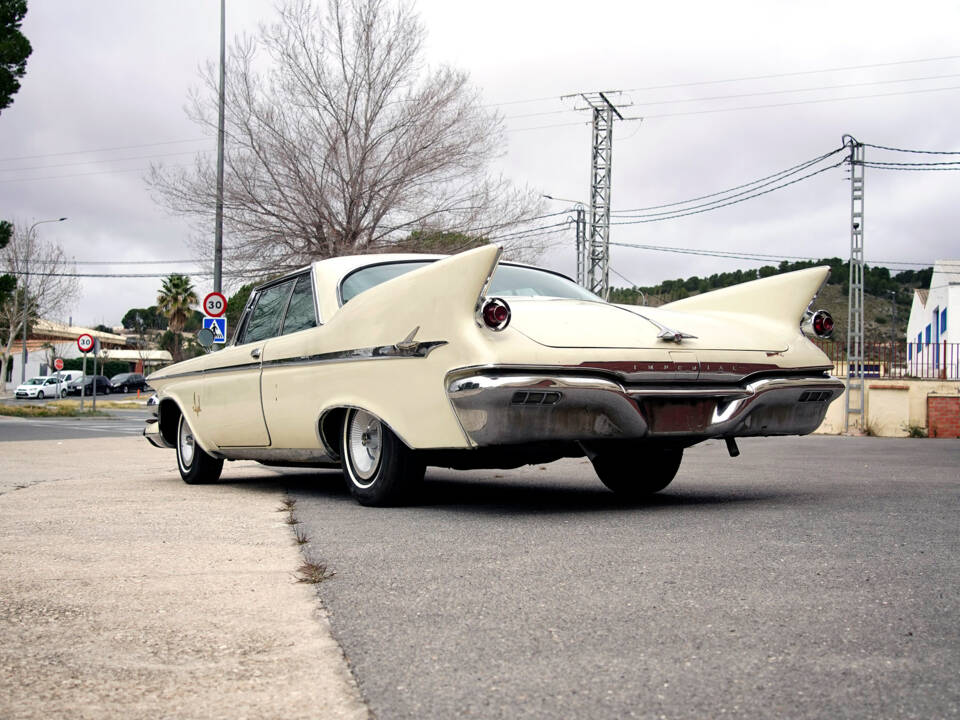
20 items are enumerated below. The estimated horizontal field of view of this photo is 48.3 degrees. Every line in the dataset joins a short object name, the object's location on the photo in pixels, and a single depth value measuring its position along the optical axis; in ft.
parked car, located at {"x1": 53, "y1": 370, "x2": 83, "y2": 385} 203.11
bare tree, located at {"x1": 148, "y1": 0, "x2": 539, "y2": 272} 83.10
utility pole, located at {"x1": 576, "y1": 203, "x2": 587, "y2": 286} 128.90
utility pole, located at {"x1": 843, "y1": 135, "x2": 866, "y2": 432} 84.37
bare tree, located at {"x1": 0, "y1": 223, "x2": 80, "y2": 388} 187.32
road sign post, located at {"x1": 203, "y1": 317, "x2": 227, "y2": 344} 65.58
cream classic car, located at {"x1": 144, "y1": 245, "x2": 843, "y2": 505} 16.56
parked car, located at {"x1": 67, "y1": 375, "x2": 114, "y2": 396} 205.67
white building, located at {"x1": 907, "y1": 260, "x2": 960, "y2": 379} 82.33
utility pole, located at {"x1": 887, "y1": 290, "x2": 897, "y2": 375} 81.07
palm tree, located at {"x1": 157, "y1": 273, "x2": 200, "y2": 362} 219.20
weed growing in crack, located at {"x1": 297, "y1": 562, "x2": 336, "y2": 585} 12.48
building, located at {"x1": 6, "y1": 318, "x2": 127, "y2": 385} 270.05
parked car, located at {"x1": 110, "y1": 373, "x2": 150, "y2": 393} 231.30
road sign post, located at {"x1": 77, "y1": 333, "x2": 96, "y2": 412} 102.79
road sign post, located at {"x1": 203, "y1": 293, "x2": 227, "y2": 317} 68.53
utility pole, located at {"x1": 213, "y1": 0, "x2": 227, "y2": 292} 81.35
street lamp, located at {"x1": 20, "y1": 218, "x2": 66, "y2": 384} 188.61
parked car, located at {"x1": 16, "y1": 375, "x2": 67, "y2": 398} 185.88
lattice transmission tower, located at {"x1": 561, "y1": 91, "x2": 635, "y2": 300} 111.24
